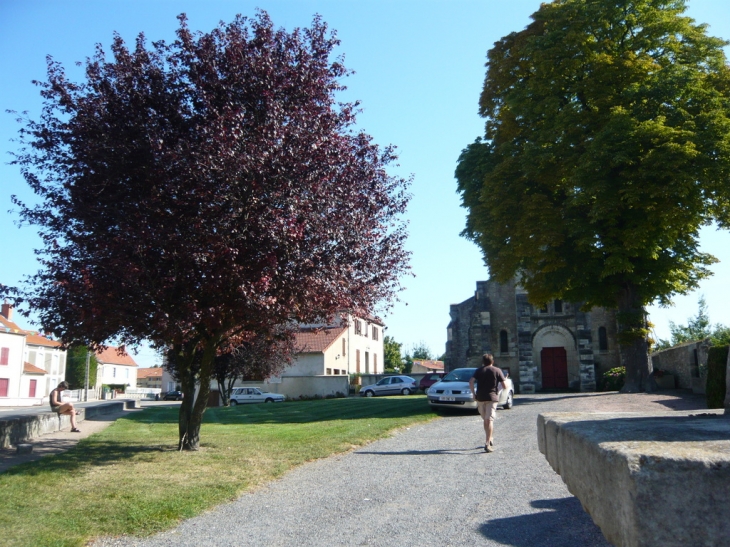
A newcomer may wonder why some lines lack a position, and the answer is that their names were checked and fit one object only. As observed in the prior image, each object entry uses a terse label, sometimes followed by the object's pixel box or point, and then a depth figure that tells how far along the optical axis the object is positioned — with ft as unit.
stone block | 7.72
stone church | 108.99
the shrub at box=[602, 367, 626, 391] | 93.50
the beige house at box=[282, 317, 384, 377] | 150.10
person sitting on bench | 51.96
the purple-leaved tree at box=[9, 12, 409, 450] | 30.94
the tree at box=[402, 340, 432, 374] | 347.42
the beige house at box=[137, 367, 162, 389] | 384.06
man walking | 36.47
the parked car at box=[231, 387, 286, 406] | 129.80
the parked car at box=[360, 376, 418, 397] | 133.69
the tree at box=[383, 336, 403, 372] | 260.01
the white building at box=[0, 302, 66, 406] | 171.83
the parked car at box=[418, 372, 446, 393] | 130.24
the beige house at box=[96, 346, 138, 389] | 262.63
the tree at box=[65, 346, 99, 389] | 227.61
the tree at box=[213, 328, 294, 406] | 104.13
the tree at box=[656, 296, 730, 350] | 173.87
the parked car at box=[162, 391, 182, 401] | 211.80
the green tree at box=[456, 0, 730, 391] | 60.23
